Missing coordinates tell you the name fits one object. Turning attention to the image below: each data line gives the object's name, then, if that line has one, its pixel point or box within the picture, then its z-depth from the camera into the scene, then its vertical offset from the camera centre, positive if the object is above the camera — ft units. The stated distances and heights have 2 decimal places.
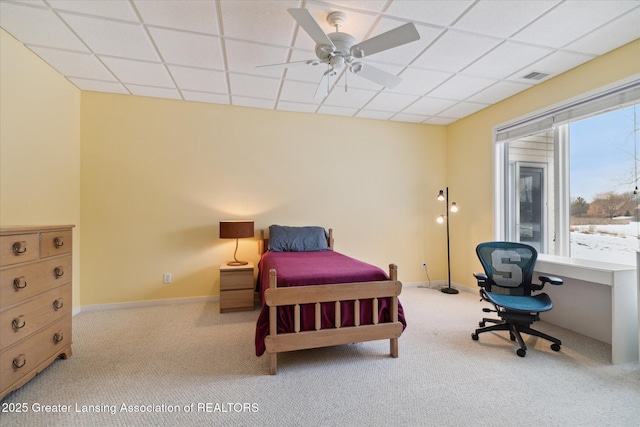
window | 8.45 +1.30
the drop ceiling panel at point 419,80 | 9.59 +4.84
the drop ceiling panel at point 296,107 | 12.30 +4.85
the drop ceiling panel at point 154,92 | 10.84 +4.84
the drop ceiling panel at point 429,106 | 12.06 +4.85
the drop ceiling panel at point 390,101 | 11.55 +4.85
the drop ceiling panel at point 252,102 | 11.76 +4.84
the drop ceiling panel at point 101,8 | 6.49 +4.87
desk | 7.23 -2.61
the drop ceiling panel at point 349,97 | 11.09 +4.87
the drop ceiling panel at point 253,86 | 10.03 +4.84
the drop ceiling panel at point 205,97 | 11.30 +4.85
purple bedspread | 6.91 -1.80
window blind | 8.06 +3.45
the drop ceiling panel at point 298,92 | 10.47 +4.84
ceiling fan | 5.70 +3.83
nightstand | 10.85 -2.89
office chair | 7.86 -2.27
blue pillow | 11.68 -1.05
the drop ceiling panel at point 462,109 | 12.50 +4.86
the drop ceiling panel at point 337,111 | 12.92 +4.87
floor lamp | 13.60 -0.25
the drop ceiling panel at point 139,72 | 9.01 +4.83
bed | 6.71 -2.42
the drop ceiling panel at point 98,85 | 10.24 +4.83
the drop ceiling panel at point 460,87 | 10.08 +4.85
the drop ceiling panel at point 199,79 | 9.49 +4.84
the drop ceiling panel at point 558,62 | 8.49 +4.81
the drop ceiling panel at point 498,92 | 10.52 +4.86
